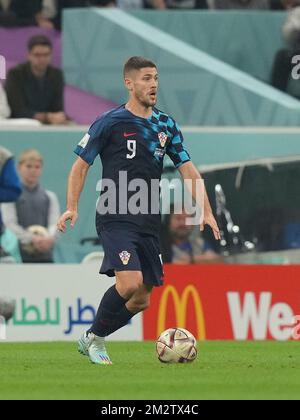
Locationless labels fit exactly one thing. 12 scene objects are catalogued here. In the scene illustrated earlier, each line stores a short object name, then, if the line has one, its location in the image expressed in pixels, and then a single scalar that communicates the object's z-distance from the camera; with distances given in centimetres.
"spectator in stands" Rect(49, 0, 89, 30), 1991
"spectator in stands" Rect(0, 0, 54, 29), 1975
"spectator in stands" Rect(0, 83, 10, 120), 1762
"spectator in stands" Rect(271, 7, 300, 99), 1964
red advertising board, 1582
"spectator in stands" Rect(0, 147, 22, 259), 1563
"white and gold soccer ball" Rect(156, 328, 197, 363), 1172
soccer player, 1150
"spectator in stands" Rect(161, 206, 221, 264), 1641
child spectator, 1648
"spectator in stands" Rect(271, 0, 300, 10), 2062
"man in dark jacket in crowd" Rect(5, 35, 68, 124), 1762
